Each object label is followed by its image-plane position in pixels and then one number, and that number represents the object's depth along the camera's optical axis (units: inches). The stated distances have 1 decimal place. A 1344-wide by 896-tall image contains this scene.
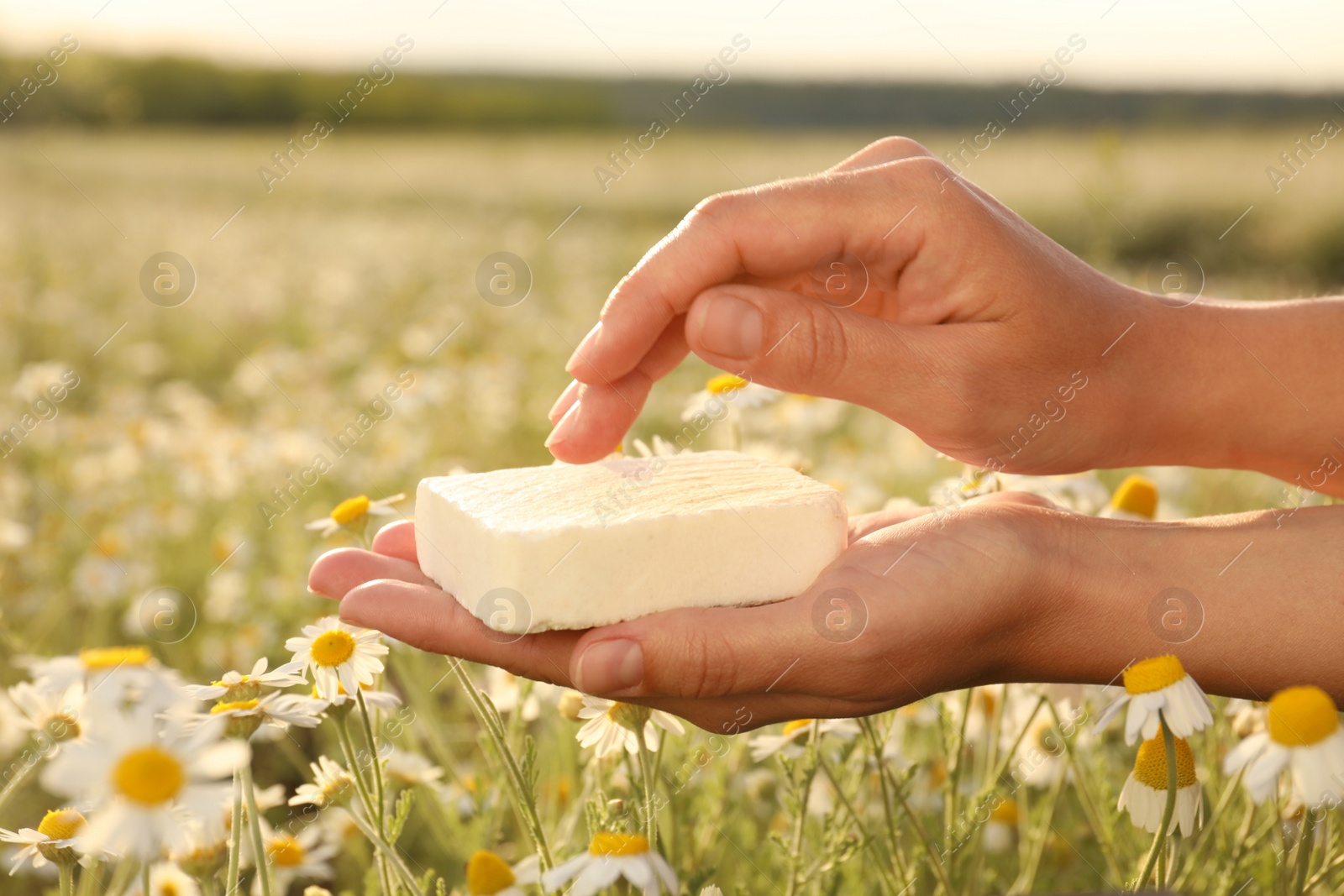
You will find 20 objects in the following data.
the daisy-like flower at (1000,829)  23.5
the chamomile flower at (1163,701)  18.7
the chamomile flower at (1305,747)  18.1
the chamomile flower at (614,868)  18.4
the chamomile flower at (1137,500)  23.8
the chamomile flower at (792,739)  21.1
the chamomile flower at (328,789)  20.2
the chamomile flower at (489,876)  20.0
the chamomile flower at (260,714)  18.7
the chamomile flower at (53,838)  19.0
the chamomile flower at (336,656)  19.7
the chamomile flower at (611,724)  20.0
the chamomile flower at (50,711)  20.1
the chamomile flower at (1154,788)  19.3
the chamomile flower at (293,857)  20.8
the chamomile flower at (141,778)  16.6
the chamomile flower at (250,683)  19.0
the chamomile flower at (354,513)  22.5
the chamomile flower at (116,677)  18.4
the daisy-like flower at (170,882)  20.8
